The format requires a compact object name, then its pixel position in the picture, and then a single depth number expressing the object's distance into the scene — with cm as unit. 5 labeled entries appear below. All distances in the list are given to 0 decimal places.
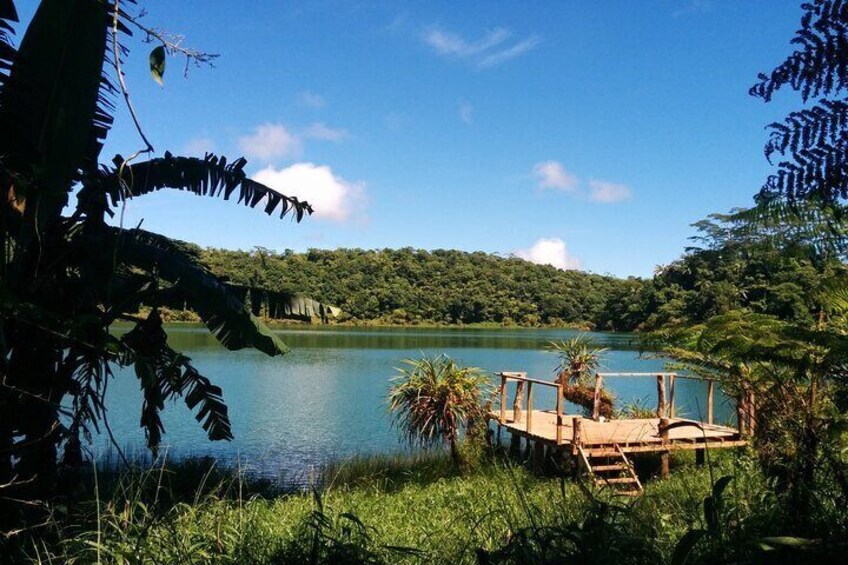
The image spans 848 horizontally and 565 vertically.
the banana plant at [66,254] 325
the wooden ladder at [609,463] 1035
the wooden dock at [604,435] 1108
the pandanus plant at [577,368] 1563
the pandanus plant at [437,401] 1165
